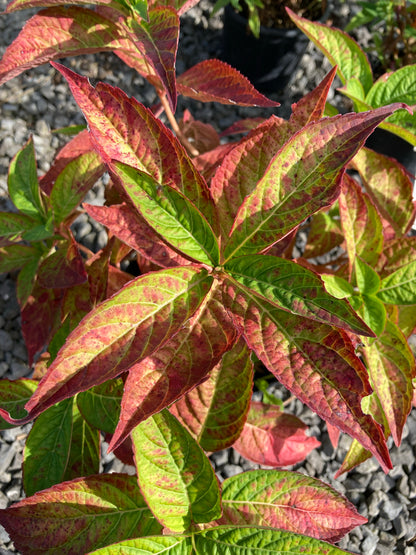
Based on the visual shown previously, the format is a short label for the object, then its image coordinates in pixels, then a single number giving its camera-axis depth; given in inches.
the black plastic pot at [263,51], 29.9
